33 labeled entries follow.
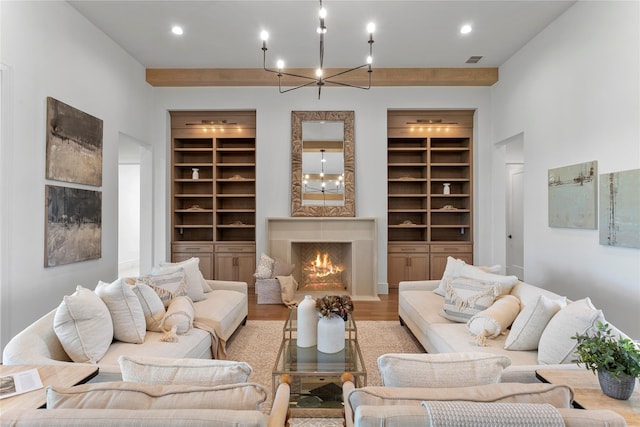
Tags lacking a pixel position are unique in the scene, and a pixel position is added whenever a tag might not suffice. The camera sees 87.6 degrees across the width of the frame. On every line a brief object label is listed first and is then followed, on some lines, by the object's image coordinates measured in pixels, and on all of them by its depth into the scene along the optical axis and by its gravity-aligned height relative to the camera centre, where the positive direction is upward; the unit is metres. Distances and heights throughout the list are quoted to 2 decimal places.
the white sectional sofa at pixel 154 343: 1.64 -0.84
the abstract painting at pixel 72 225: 3.27 -0.11
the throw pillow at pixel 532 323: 2.06 -0.68
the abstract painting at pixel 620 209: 2.77 +0.05
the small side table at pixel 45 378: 1.26 -0.71
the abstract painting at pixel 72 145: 3.28 +0.75
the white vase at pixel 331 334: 2.31 -0.83
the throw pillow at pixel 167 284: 2.76 -0.60
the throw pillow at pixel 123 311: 2.13 -0.62
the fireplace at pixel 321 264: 5.85 -0.87
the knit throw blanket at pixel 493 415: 0.89 -0.54
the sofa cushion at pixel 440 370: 1.16 -0.55
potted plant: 1.29 -0.58
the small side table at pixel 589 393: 1.26 -0.74
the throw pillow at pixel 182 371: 1.13 -0.54
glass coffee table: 2.04 -0.97
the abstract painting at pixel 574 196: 3.27 +0.20
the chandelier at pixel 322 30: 2.77 +1.57
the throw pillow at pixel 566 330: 1.79 -0.64
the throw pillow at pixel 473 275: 2.79 -0.55
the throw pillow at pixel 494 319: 2.36 -0.76
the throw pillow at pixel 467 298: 2.69 -0.69
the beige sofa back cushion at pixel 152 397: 0.99 -0.55
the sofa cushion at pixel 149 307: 2.39 -0.67
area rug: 2.71 -1.28
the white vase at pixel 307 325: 2.44 -0.81
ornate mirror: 5.50 +0.85
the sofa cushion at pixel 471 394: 1.01 -0.56
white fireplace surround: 5.39 -0.35
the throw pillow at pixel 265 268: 4.97 -0.80
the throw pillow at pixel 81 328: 1.82 -0.63
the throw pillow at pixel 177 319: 2.40 -0.76
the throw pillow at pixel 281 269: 5.04 -0.82
